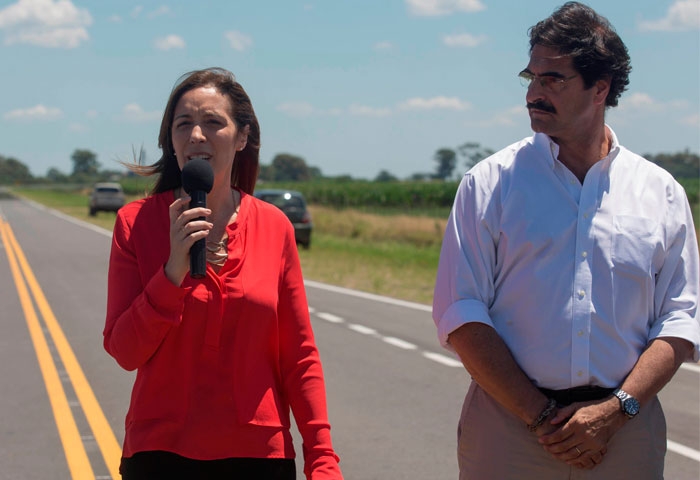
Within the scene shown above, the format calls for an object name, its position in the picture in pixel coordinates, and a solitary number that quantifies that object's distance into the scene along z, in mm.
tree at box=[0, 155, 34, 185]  189000
